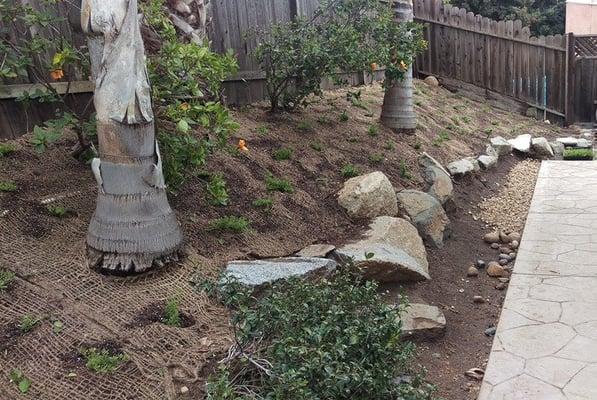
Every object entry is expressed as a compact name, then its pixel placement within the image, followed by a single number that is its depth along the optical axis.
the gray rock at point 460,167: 7.17
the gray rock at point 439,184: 6.25
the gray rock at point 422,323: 3.77
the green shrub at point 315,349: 2.57
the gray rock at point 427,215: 5.48
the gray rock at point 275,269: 3.63
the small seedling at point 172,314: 3.24
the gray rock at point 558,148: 9.20
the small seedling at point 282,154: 5.70
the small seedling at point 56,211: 3.86
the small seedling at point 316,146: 6.18
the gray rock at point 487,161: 7.84
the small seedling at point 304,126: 6.51
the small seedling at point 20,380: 2.63
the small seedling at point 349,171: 5.82
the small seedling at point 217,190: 3.82
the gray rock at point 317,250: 4.36
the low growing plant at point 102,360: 2.78
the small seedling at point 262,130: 6.05
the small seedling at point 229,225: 4.28
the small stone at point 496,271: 4.98
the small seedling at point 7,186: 3.94
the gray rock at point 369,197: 5.22
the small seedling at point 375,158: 6.37
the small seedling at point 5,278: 3.17
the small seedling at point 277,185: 5.14
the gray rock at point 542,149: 9.05
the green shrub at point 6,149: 4.32
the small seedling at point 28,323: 2.95
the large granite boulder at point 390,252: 4.35
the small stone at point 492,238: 5.77
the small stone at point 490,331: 3.98
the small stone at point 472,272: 5.02
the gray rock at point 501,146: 8.60
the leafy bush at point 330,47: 5.95
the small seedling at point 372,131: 7.08
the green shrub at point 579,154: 8.84
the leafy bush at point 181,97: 3.57
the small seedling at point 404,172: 6.36
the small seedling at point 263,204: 4.79
